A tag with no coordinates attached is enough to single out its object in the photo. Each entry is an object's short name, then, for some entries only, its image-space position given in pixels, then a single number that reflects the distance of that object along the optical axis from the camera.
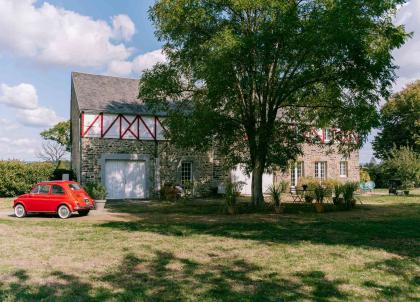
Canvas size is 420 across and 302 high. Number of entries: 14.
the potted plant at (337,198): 17.67
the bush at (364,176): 33.45
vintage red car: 14.82
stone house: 22.06
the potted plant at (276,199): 15.77
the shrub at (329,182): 27.33
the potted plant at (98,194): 17.03
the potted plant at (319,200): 16.12
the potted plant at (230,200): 15.70
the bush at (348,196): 17.31
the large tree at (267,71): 13.56
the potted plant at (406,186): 25.65
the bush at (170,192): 21.80
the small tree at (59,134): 50.78
